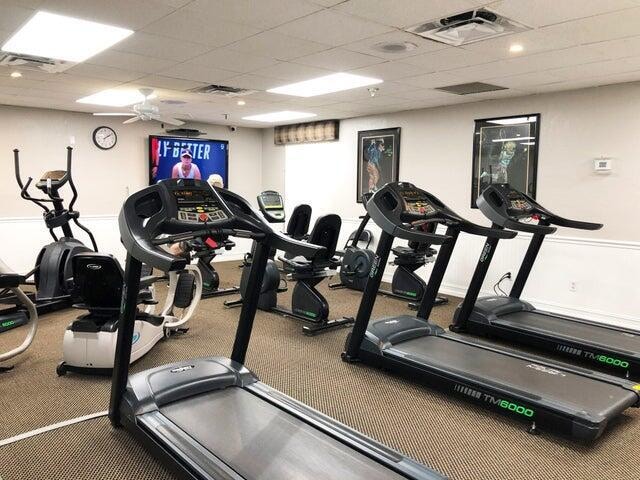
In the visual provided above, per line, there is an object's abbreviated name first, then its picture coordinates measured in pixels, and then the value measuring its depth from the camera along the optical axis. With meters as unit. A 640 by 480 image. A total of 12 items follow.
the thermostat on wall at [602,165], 5.25
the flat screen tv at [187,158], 8.37
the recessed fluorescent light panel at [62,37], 3.27
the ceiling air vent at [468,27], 3.09
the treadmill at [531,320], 4.03
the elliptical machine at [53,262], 5.32
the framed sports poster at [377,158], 7.38
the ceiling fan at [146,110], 5.52
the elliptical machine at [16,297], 3.25
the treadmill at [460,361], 2.99
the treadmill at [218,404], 2.25
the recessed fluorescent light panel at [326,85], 4.93
